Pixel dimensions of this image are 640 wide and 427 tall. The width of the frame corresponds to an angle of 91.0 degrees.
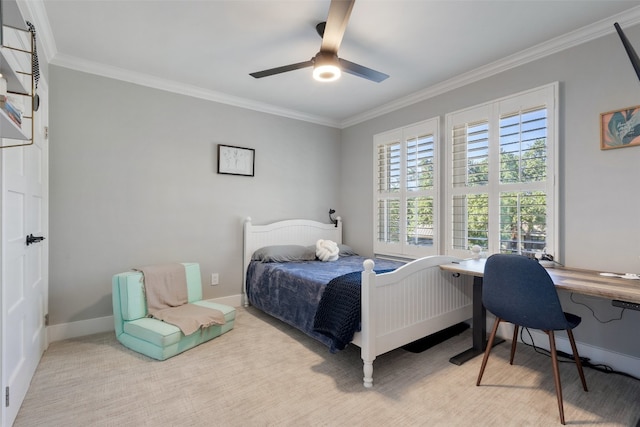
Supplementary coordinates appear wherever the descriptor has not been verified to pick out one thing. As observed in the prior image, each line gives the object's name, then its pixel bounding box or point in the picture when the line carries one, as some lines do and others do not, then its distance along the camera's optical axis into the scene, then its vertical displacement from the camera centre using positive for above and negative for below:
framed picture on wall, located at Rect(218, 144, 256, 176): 3.67 +0.63
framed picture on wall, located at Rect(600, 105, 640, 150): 2.17 +0.59
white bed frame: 2.11 -0.72
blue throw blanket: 2.20 -0.73
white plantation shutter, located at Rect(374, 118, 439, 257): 3.44 +0.25
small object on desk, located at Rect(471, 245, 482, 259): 2.84 -0.36
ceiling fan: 1.75 +1.08
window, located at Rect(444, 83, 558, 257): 2.58 +0.33
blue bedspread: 2.67 -0.71
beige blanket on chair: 2.62 -0.82
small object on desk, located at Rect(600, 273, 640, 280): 2.02 -0.43
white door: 1.63 -0.32
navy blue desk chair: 1.79 -0.52
